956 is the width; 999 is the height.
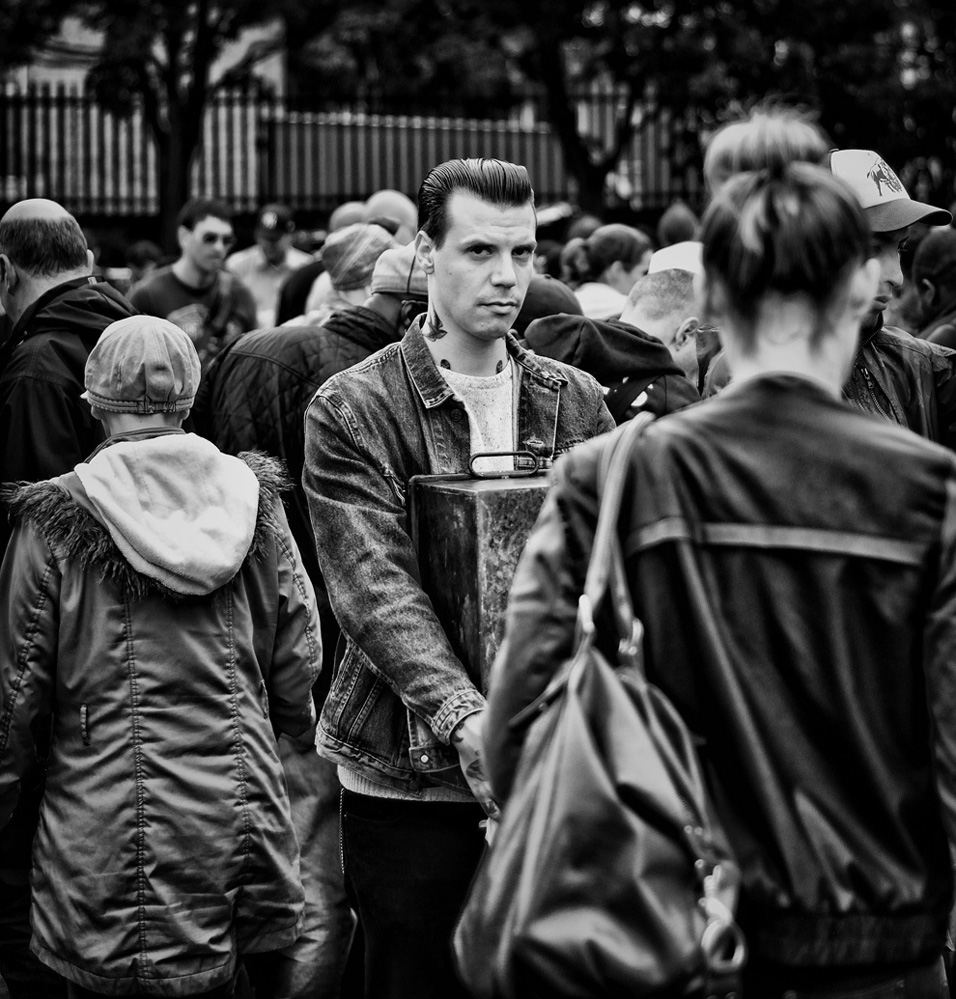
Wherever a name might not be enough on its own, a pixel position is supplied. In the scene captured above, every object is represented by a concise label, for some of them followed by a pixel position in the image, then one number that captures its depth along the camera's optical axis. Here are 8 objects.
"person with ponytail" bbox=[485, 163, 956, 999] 4.84
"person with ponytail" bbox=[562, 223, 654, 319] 18.42
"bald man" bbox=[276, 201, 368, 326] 18.06
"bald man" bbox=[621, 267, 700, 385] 11.96
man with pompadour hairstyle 7.00
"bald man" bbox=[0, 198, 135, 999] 9.39
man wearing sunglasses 18.78
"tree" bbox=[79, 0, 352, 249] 38.41
